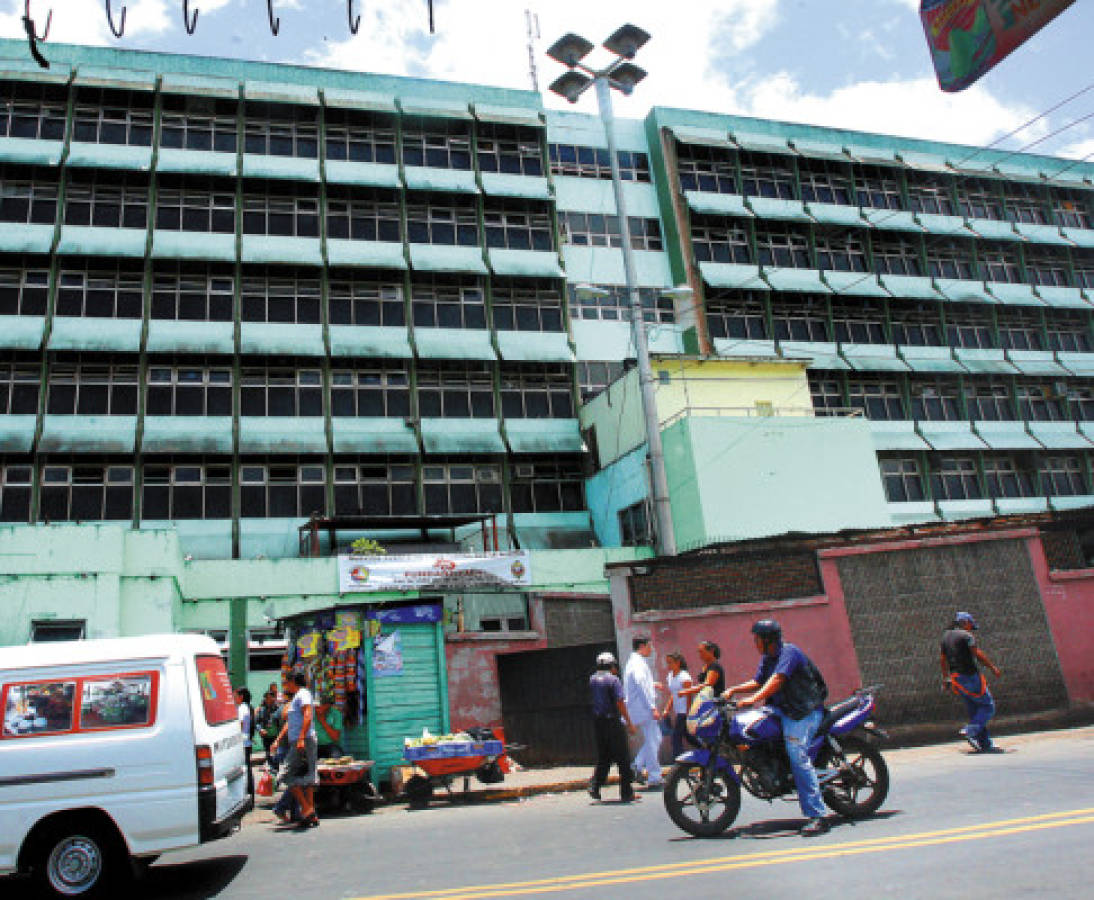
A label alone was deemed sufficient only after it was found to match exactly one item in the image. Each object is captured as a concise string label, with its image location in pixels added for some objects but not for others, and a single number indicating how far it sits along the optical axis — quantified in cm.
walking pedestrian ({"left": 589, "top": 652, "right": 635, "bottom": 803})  990
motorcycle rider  685
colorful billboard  589
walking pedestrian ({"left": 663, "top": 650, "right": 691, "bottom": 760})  1073
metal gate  1406
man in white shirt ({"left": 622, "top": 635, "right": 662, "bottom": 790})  1071
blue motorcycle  717
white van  687
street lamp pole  2083
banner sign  2561
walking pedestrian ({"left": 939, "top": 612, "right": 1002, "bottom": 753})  1110
